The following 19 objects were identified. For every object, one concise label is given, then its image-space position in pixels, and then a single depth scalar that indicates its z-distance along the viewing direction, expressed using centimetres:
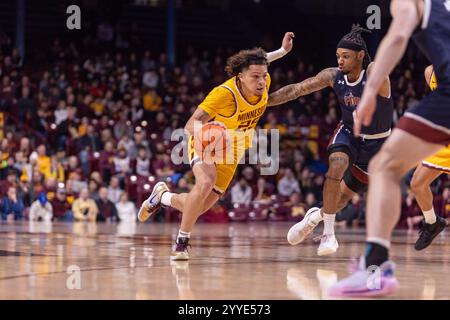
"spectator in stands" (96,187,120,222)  1634
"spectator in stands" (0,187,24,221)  1570
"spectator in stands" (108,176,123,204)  1655
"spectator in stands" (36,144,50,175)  1648
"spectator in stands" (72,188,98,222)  1611
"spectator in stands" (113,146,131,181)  1711
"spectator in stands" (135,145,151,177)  1727
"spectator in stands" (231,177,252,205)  1752
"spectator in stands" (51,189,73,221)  1623
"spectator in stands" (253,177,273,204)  1773
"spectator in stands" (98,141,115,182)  1719
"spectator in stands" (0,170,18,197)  1575
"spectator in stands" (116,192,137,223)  1648
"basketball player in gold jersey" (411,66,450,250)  793
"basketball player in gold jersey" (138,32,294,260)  727
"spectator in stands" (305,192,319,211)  1745
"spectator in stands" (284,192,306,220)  1769
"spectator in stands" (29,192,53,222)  1597
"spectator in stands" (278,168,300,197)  1806
